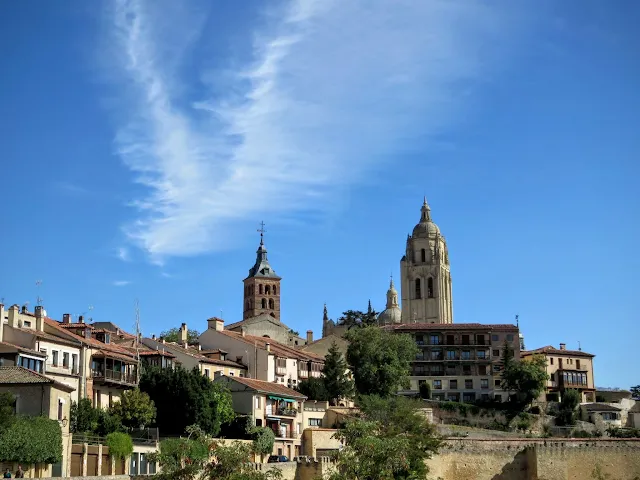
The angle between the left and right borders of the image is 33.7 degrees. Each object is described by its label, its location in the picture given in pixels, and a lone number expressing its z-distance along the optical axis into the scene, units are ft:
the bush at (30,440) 167.32
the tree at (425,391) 357.61
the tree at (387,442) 184.75
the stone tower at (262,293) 562.66
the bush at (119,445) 194.41
